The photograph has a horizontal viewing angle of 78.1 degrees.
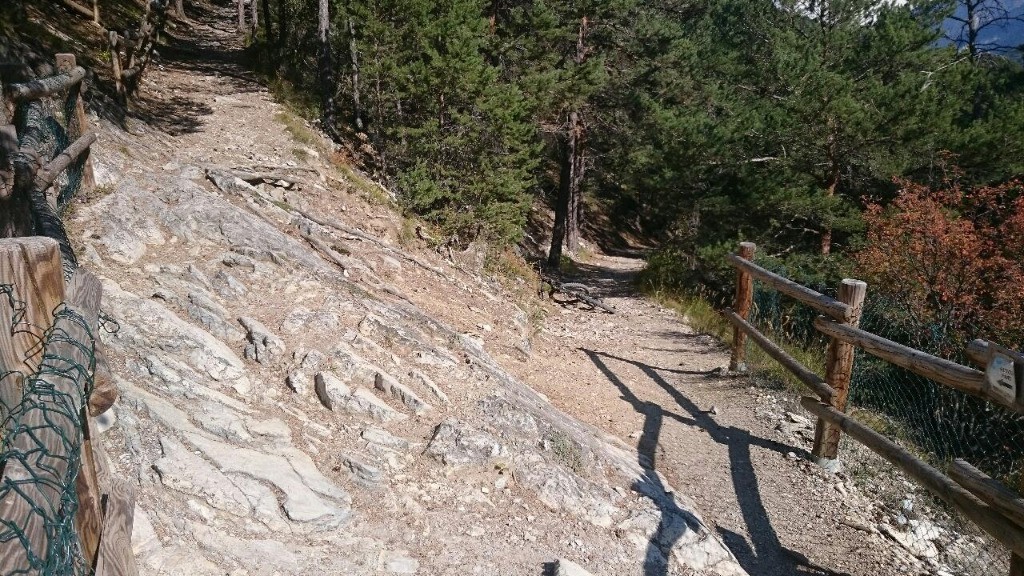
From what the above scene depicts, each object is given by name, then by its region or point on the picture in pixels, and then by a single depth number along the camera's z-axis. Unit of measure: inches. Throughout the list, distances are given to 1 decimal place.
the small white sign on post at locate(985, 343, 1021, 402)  123.3
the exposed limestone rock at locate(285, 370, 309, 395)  188.2
